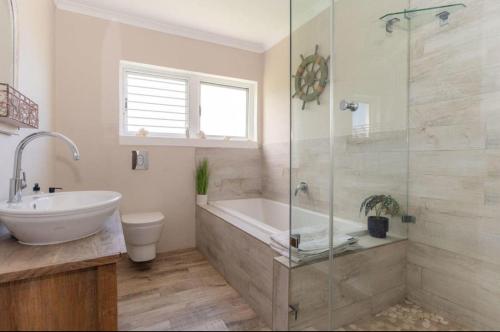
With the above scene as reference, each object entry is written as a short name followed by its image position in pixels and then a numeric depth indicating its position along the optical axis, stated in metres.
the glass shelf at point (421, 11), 1.40
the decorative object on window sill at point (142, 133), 2.53
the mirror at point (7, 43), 1.24
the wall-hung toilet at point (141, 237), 2.11
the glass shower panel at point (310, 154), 1.16
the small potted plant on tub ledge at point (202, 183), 2.69
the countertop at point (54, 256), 0.81
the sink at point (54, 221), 0.94
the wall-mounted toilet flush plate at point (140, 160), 2.45
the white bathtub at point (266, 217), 1.42
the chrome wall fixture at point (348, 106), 1.55
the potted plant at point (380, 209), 1.52
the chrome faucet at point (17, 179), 1.17
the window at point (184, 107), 2.56
